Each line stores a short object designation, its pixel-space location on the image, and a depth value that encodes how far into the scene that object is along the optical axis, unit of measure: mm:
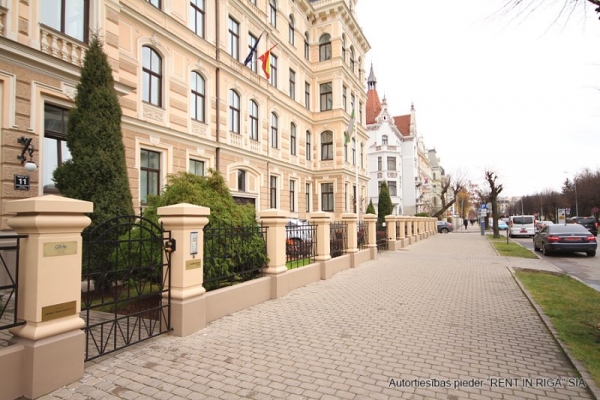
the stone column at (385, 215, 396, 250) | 19062
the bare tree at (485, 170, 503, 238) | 30809
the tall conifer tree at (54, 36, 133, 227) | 7945
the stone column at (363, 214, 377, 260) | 14685
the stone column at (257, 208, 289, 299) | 7738
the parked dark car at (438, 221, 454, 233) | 48109
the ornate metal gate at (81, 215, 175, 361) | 4551
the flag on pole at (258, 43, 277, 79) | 19953
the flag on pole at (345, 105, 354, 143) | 25150
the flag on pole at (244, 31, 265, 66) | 18578
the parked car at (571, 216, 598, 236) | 36500
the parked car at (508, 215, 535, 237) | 32469
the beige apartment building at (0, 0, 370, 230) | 9234
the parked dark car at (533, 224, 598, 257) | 16203
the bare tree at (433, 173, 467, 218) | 59988
